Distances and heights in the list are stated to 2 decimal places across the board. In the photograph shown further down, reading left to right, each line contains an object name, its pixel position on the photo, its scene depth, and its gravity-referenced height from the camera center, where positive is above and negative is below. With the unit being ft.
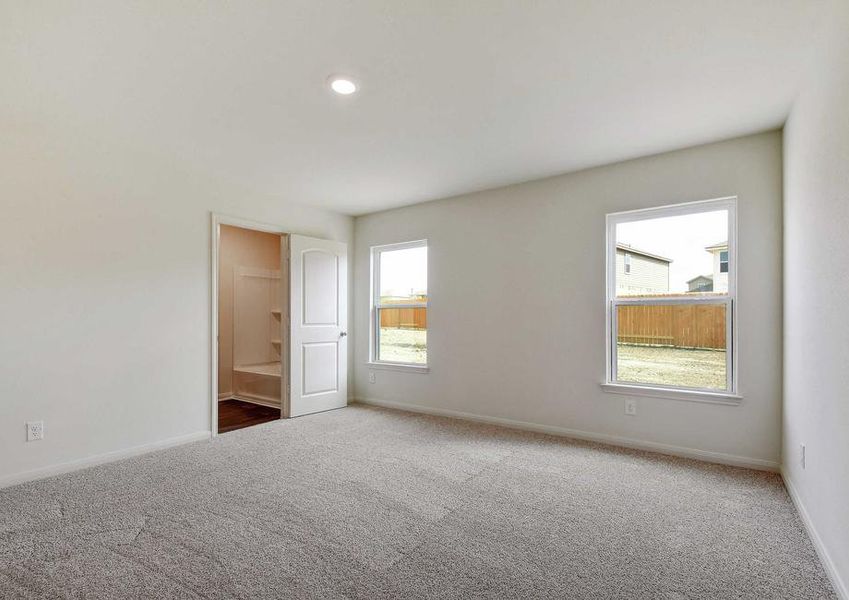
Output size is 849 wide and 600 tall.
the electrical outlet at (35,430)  9.86 -2.91
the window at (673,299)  11.14 +0.00
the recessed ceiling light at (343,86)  8.15 +3.86
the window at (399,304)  17.04 -0.24
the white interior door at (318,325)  15.99 -1.00
